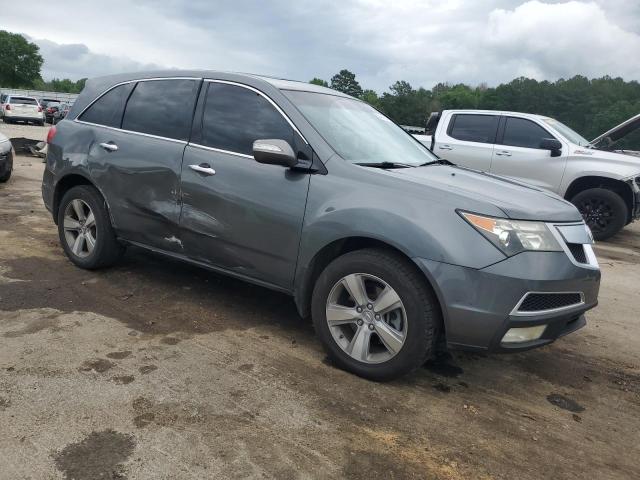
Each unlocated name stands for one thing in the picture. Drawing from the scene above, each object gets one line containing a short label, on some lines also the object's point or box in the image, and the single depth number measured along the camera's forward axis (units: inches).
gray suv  114.3
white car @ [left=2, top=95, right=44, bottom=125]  1188.5
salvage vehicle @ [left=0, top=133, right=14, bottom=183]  341.1
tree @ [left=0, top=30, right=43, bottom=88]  3134.8
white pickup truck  330.3
